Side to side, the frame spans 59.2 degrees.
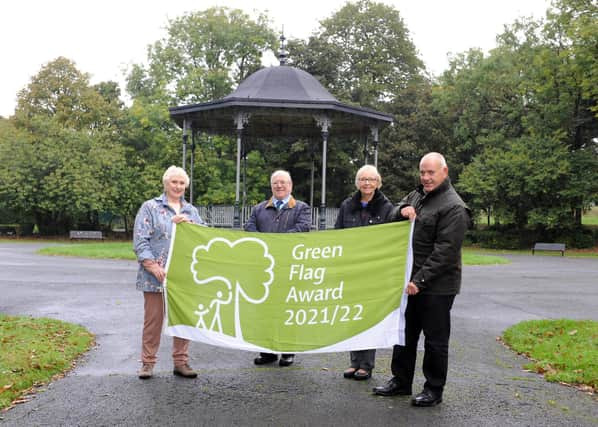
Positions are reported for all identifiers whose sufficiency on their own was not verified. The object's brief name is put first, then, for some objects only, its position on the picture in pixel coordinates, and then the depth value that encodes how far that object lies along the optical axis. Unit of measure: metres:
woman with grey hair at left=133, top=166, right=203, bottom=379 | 5.24
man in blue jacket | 5.83
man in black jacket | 4.66
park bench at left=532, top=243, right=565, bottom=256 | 25.97
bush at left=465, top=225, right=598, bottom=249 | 30.98
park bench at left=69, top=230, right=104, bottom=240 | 28.30
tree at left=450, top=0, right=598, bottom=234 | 29.89
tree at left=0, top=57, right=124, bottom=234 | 31.44
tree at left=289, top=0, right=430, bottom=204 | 35.66
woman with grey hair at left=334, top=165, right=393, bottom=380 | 5.39
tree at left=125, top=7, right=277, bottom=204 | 34.94
